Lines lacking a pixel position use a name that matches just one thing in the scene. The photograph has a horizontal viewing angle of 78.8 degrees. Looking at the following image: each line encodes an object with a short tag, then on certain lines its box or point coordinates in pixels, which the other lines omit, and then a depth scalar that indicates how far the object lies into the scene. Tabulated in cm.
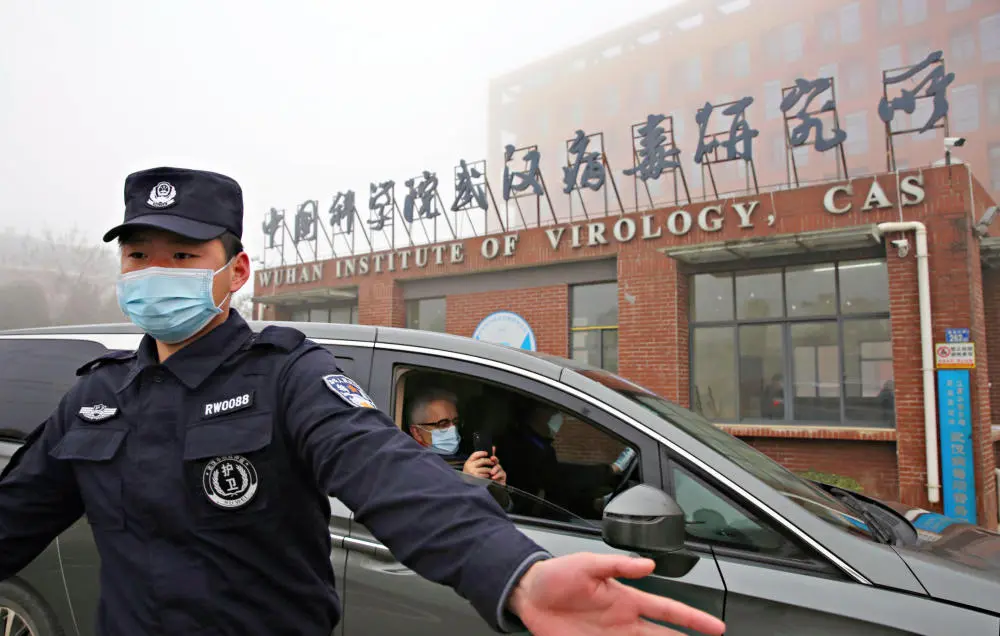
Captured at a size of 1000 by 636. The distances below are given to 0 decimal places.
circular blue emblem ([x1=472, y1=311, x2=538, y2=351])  1123
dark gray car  159
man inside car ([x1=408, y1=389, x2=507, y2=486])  252
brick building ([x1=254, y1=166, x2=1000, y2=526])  783
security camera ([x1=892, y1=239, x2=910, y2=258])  784
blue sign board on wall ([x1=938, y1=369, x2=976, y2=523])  742
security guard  91
